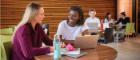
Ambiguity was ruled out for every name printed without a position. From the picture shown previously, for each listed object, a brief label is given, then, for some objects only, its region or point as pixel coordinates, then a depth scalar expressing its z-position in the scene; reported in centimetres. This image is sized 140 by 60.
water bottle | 258
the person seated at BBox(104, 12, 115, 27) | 1096
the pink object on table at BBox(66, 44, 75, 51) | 288
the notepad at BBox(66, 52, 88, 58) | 268
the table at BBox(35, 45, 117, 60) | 266
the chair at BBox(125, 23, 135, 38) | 1191
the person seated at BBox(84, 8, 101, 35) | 789
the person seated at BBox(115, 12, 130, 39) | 1223
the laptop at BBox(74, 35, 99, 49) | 308
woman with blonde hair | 267
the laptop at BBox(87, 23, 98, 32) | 789
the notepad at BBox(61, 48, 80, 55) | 278
